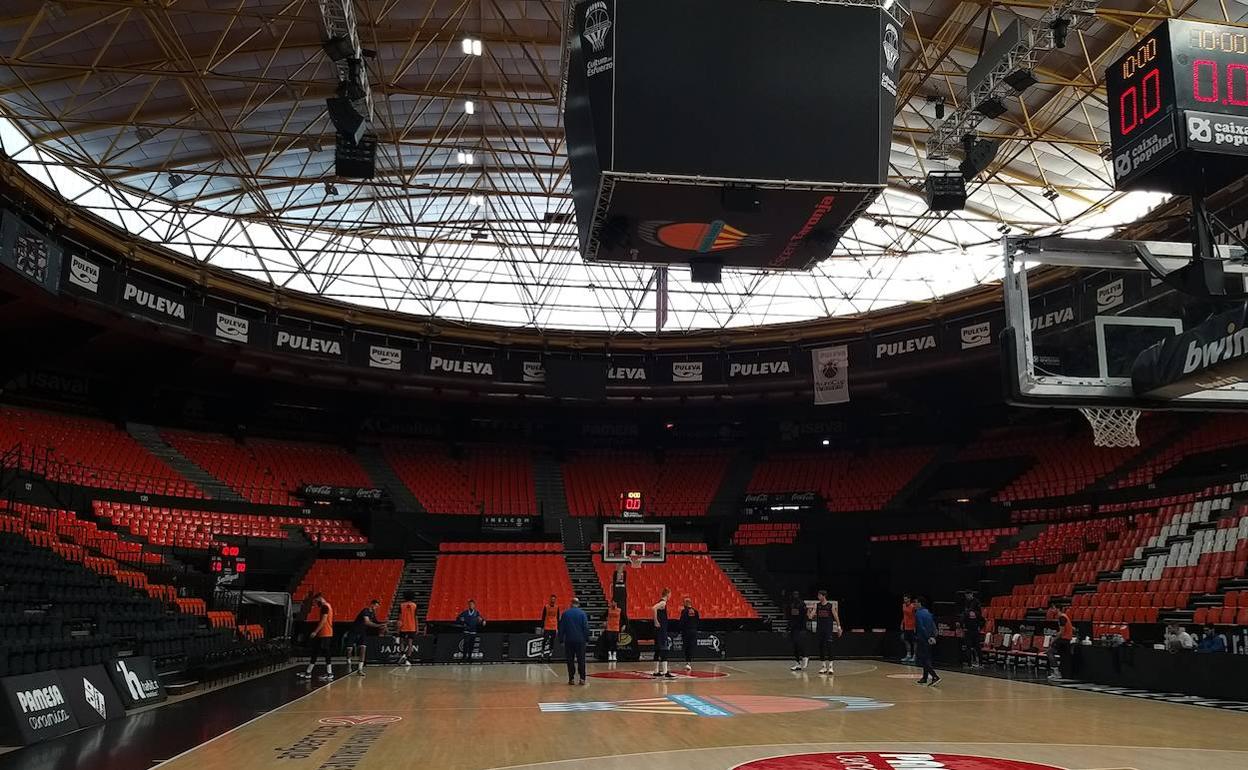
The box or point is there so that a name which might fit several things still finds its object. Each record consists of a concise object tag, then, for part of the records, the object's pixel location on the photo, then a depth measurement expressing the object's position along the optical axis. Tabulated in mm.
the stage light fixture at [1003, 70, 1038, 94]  15492
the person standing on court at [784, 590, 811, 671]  21167
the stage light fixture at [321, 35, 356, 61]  14734
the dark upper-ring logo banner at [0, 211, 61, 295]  19672
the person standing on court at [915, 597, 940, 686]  16984
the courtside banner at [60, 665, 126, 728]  10883
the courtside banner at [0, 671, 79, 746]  9445
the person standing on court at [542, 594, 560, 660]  22638
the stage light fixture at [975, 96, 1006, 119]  16703
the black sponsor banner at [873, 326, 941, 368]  30359
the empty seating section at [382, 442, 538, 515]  34438
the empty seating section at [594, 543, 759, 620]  28109
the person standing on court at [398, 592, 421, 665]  22109
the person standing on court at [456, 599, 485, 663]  22438
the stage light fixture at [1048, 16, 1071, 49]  14414
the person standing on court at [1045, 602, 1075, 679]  18469
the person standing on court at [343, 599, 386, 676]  20359
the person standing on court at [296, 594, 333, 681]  18281
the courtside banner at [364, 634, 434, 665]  23094
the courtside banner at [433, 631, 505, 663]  23828
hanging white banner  29641
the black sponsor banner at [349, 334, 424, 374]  31547
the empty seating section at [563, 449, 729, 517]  35344
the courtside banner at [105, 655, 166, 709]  12424
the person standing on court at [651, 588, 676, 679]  18984
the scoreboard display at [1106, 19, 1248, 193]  6812
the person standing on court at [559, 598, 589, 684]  16016
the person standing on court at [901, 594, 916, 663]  20792
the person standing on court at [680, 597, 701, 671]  20156
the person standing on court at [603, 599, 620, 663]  21656
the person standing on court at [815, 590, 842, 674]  19844
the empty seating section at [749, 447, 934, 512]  33938
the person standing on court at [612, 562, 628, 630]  26250
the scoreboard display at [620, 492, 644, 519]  32125
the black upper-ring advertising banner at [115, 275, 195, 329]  25062
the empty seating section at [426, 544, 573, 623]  27312
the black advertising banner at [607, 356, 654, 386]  34156
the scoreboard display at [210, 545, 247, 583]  20688
